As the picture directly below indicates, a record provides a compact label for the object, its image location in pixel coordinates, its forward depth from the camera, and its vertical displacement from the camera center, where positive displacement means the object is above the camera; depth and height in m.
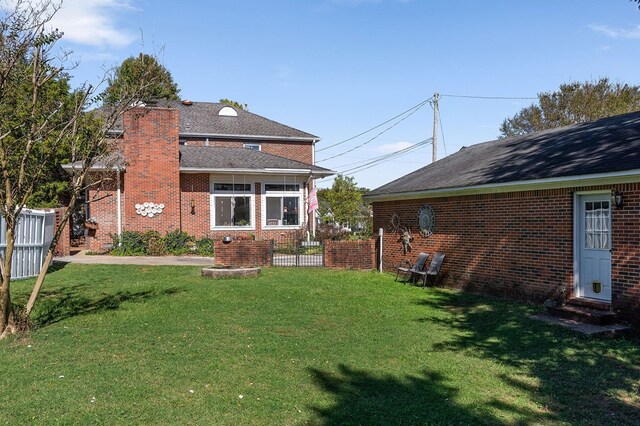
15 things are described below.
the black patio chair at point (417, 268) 14.12 -1.33
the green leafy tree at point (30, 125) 7.62 +1.45
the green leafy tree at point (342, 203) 31.59 +0.90
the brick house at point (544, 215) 9.01 +0.05
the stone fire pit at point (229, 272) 14.29 -1.44
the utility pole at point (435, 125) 27.38 +4.88
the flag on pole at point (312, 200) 24.17 +0.82
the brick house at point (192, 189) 21.09 +1.25
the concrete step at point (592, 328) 8.15 -1.73
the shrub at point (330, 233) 24.19 -0.68
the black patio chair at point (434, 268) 13.46 -1.26
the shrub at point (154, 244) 20.33 -1.01
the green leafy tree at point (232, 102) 50.62 +11.36
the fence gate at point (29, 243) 13.55 -0.64
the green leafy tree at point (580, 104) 36.00 +8.17
